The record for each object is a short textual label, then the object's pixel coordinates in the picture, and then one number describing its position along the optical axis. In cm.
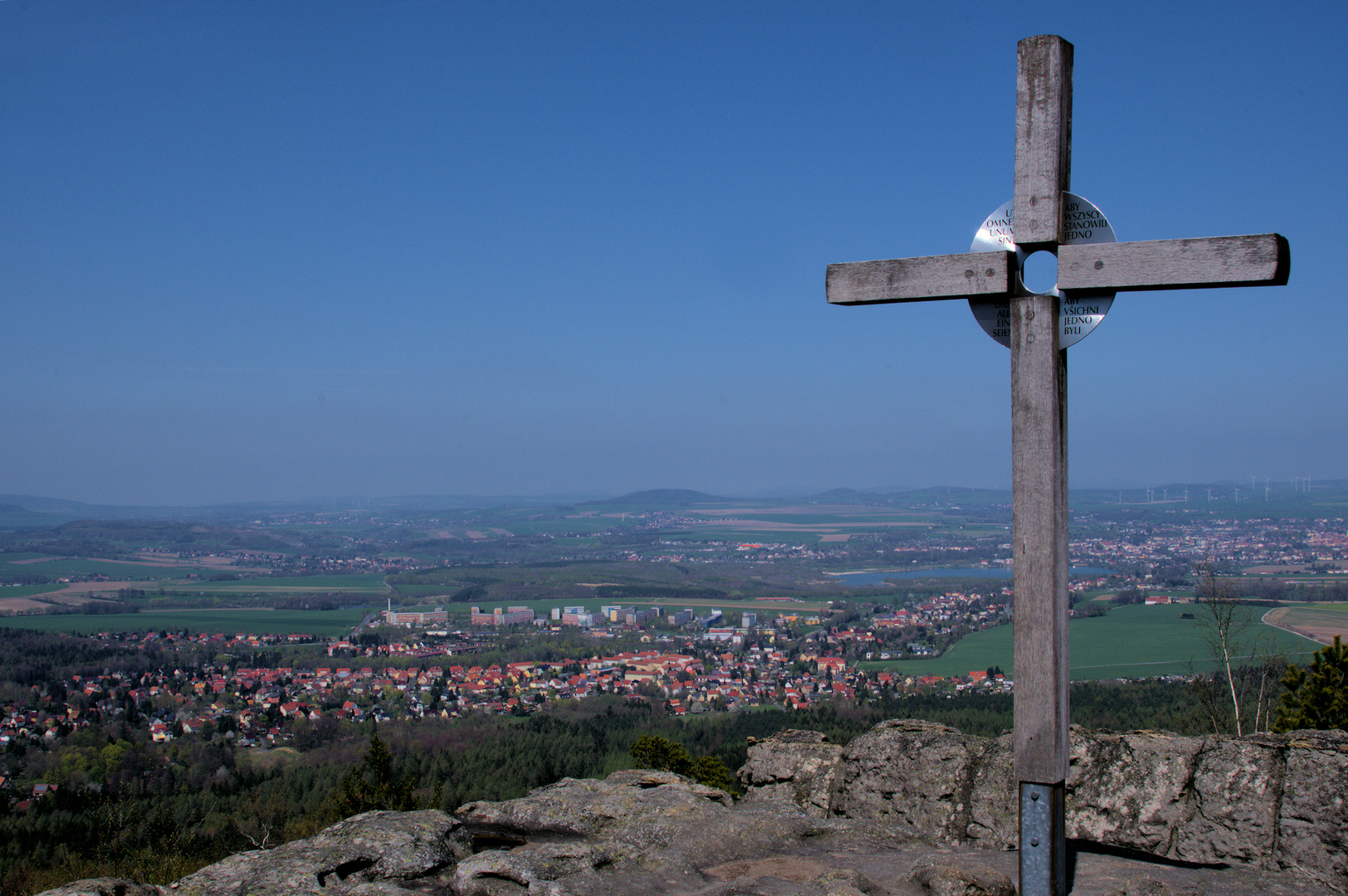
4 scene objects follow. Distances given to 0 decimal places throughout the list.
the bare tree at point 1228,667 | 1719
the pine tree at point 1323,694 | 1395
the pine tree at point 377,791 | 1920
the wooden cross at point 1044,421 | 400
